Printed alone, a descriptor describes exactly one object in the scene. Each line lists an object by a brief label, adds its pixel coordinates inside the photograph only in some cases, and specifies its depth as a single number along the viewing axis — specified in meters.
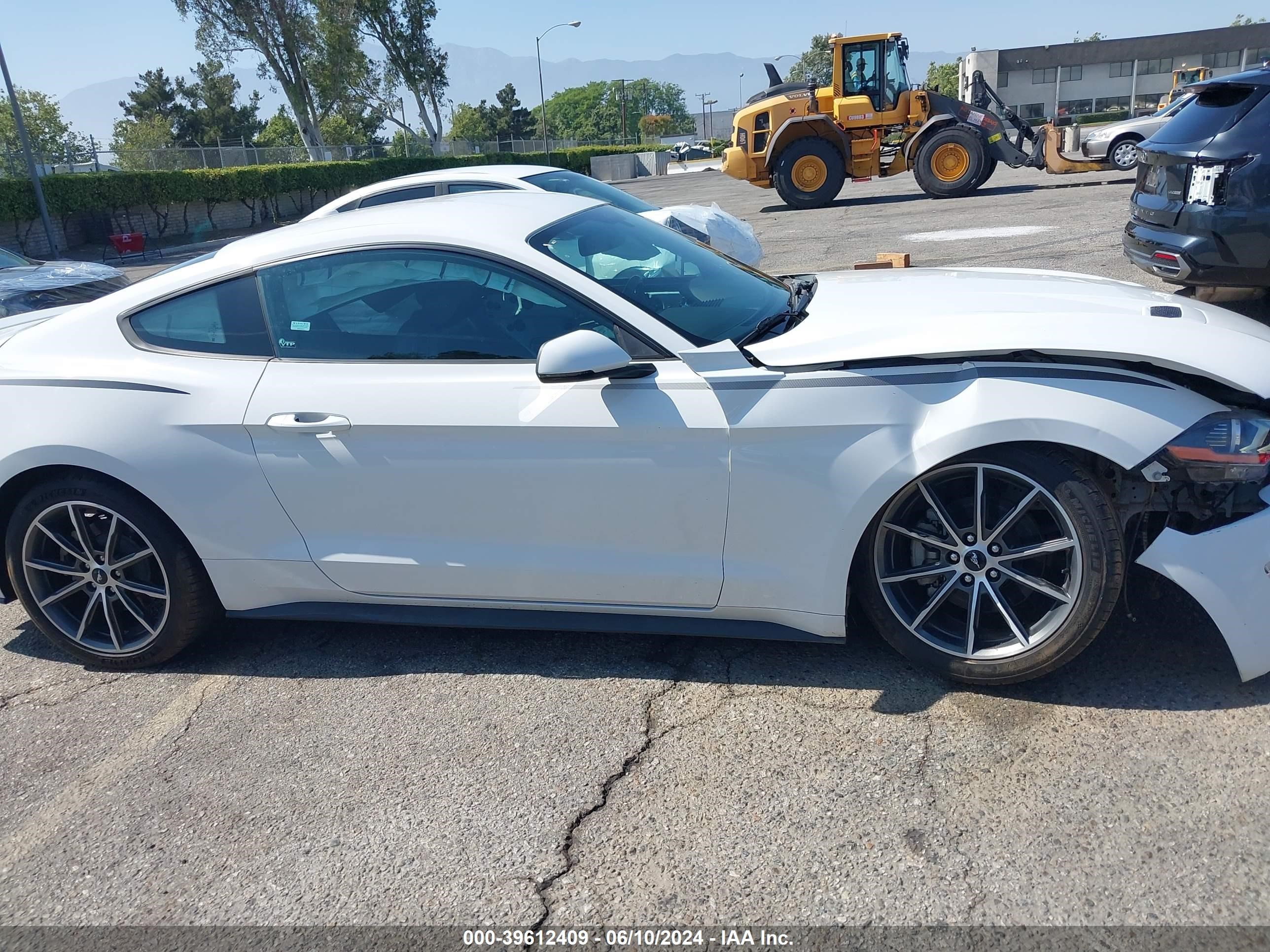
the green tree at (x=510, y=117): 103.38
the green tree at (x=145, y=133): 68.44
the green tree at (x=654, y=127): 128.12
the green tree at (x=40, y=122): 61.56
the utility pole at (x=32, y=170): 21.95
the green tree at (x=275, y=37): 43.88
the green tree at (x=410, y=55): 56.06
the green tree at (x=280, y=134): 86.94
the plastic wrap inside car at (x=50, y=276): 7.67
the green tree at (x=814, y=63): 109.12
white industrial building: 73.69
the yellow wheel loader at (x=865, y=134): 17.92
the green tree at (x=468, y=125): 92.44
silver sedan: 19.44
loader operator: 18.91
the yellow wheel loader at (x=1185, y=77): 23.39
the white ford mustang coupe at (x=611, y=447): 2.77
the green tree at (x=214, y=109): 79.62
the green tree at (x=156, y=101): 81.81
